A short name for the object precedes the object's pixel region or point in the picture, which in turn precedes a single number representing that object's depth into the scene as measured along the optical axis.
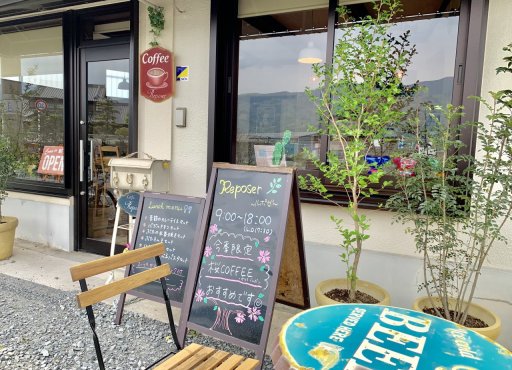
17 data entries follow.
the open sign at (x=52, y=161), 4.93
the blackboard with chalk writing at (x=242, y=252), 2.38
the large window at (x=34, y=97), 4.91
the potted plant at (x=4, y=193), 4.40
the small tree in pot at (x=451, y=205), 2.33
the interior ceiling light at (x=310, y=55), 3.58
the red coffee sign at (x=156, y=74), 4.00
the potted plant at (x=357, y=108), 2.60
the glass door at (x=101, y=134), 4.43
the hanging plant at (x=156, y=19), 3.97
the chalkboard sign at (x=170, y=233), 2.89
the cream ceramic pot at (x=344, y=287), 2.65
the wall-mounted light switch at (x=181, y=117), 3.98
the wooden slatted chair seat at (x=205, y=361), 1.79
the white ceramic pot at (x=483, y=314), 2.27
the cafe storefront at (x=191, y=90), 3.14
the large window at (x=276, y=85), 3.63
